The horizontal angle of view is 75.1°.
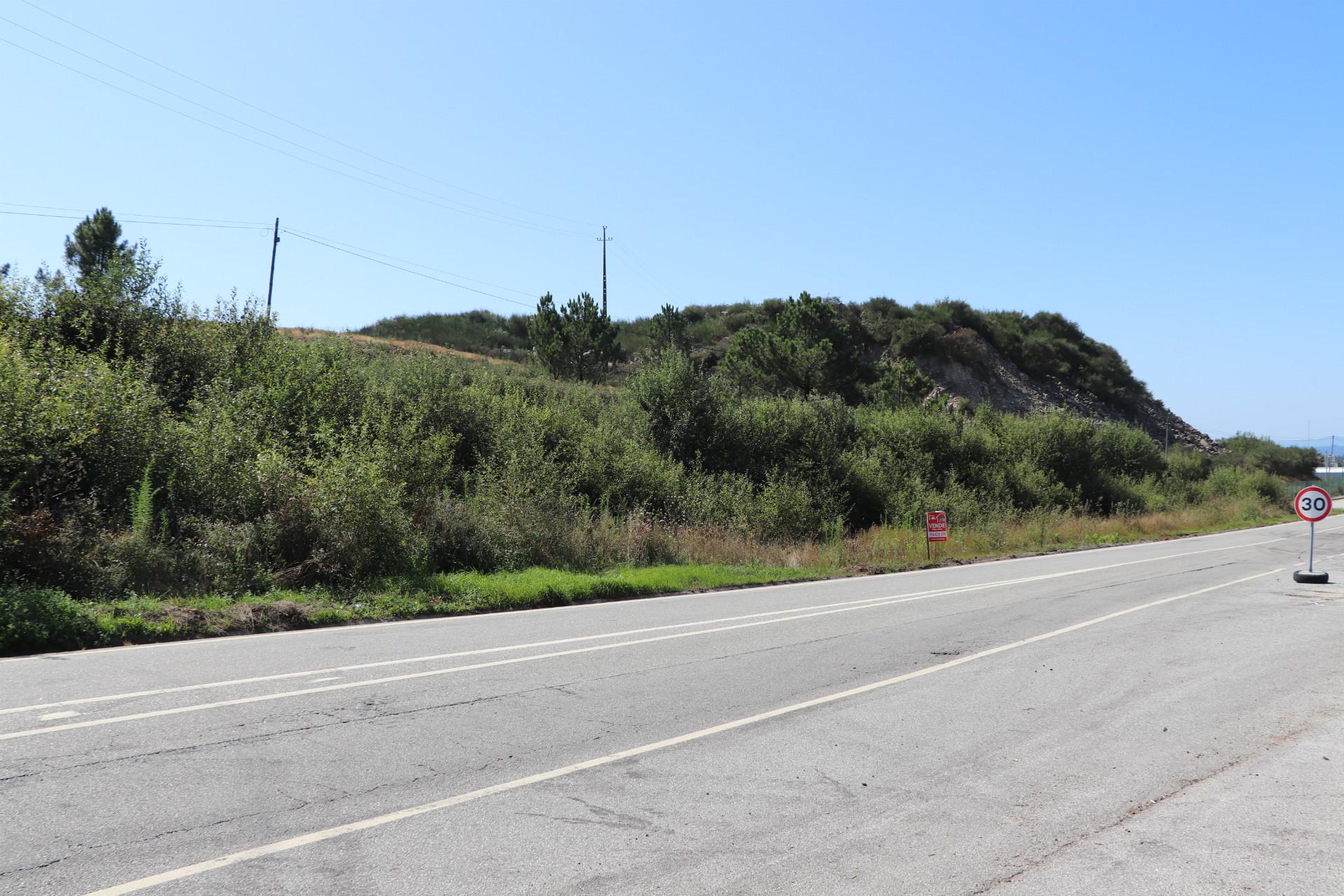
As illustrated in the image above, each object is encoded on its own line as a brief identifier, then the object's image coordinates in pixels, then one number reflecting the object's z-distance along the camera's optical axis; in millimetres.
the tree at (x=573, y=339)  46250
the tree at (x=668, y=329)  52812
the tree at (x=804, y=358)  47750
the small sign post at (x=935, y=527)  22375
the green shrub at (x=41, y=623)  8695
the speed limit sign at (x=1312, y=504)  17328
